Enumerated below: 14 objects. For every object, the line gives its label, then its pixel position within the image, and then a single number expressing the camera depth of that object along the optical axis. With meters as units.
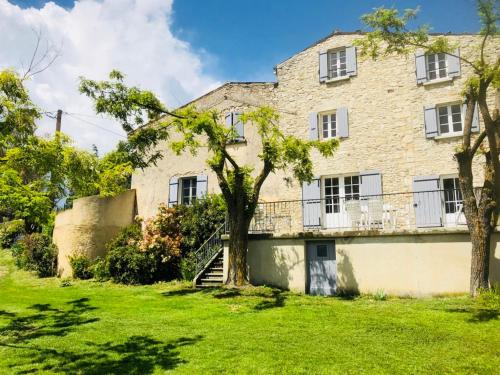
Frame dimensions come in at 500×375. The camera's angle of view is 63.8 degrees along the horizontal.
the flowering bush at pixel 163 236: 14.27
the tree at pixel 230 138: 11.18
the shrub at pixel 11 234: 21.92
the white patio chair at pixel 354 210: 11.77
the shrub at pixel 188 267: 13.75
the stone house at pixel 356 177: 10.87
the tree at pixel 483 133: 9.31
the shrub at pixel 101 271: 14.72
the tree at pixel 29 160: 8.13
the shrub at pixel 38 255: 16.48
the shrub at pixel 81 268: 15.39
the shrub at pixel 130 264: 13.98
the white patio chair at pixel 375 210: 11.64
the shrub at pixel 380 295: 10.55
